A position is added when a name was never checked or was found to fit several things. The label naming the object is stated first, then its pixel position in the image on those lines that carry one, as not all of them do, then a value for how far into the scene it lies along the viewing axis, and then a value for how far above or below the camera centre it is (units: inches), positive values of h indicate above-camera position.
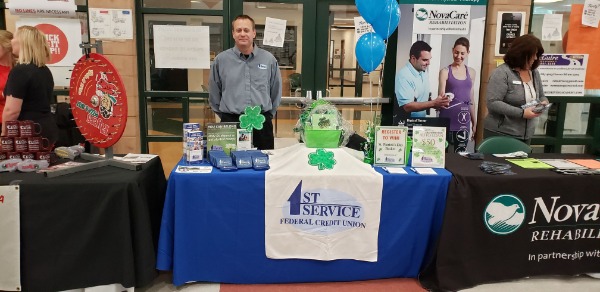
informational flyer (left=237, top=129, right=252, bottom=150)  95.4 -12.6
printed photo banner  156.2 +17.4
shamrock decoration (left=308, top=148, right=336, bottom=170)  88.5 -15.5
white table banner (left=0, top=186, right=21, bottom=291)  75.4 -29.1
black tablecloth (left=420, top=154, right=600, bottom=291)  87.6 -28.8
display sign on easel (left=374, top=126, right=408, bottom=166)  92.4 -13.1
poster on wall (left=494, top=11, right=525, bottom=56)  158.7 +23.0
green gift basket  95.1 -11.9
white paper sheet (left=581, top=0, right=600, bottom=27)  163.2 +29.6
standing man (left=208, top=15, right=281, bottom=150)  117.6 +0.0
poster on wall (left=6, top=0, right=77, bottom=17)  147.7 +23.6
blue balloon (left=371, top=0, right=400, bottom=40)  97.6 +15.2
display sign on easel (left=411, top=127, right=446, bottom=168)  93.3 -13.0
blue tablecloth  84.8 -30.2
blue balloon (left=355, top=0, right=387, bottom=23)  95.5 +17.3
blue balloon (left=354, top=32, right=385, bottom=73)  102.2 +8.4
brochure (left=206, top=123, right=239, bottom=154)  93.5 -11.9
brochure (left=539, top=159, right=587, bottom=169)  96.1 -16.7
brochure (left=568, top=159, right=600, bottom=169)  97.4 -16.6
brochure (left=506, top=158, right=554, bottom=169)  95.7 -16.7
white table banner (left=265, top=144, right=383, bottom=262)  85.7 -25.5
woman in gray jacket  114.1 -0.4
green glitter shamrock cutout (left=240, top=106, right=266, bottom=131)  94.9 -8.1
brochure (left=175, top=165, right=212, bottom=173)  84.9 -17.6
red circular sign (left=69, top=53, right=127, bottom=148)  83.5 -4.3
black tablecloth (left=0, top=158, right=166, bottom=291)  77.0 -27.6
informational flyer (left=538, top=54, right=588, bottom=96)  164.9 +6.6
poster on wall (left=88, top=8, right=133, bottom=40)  148.9 +19.0
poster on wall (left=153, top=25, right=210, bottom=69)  158.4 +12.5
